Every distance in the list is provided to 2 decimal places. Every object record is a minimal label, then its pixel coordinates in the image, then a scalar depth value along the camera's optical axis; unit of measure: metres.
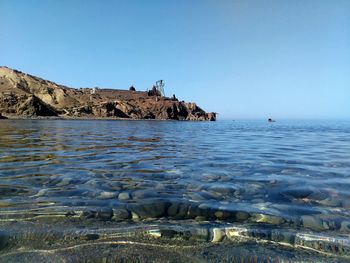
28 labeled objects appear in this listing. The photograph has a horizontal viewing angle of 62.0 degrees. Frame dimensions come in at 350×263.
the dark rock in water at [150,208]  4.64
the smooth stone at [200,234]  3.78
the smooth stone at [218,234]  3.77
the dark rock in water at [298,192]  5.80
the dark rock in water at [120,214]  4.45
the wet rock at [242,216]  4.46
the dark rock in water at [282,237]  3.72
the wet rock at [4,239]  3.49
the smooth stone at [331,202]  5.31
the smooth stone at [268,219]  4.36
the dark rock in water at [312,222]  4.19
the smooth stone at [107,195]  5.52
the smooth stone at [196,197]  5.42
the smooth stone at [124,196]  5.46
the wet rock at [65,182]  6.45
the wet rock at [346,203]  5.20
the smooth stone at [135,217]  4.44
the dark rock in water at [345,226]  4.11
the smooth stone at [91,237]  3.72
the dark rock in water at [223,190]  5.87
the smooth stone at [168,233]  3.85
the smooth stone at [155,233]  3.85
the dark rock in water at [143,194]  5.56
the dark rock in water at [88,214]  4.45
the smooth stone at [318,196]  5.67
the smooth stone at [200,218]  4.43
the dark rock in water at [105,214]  4.47
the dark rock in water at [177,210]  4.61
